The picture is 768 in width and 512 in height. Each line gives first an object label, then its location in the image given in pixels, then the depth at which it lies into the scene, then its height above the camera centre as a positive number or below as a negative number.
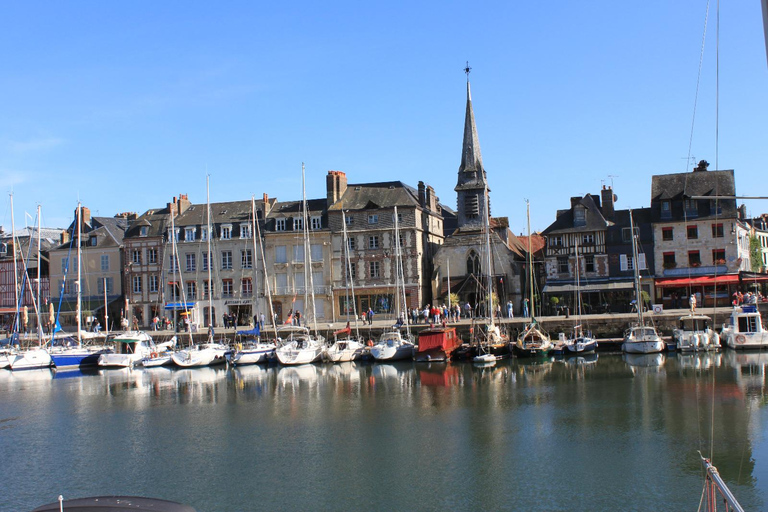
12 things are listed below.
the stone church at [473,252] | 54.56 +3.60
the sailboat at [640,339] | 41.09 -2.70
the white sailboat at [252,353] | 45.28 -2.84
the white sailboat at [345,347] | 44.72 -2.69
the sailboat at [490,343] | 41.16 -2.68
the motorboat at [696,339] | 41.16 -2.82
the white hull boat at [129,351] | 46.41 -2.46
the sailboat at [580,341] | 42.88 -2.80
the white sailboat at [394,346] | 43.78 -2.63
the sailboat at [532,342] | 42.78 -2.76
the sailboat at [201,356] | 45.56 -2.87
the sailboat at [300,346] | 44.22 -2.48
